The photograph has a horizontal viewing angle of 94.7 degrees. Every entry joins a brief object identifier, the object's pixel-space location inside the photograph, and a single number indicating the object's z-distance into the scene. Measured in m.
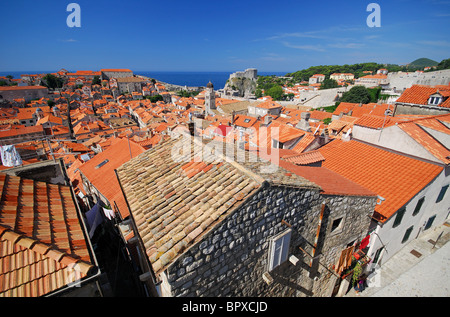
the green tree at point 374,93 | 58.59
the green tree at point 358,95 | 56.88
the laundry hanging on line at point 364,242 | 8.46
